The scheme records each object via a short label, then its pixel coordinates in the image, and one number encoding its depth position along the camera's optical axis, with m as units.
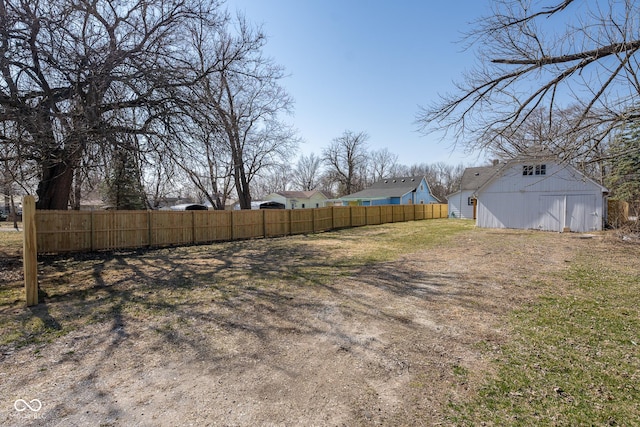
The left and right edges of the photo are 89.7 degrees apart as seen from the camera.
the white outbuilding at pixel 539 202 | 14.98
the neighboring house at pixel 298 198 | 41.34
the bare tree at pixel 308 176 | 56.78
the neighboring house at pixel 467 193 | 26.44
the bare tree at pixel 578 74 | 3.90
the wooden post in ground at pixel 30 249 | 4.82
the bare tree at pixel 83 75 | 5.82
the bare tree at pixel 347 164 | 44.78
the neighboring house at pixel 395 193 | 34.44
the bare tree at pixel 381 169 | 53.50
